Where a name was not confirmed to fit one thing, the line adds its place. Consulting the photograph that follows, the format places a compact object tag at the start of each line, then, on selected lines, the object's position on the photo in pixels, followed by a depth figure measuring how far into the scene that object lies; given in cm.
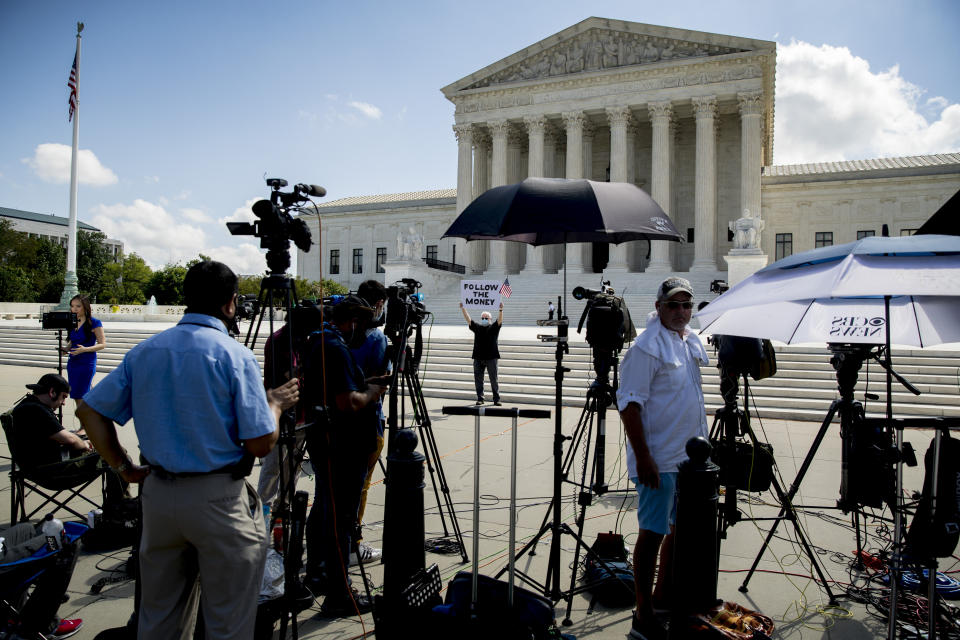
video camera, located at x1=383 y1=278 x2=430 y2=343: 442
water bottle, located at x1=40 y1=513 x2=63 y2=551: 334
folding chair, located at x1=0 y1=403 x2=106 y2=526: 464
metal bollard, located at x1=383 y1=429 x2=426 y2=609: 309
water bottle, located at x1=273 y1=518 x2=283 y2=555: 376
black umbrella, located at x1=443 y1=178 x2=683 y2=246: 435
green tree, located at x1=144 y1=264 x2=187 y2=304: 6439
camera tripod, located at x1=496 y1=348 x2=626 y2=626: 374
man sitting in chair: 468
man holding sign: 1181
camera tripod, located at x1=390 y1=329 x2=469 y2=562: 468
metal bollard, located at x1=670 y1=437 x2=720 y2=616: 291
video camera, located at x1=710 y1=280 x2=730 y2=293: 882
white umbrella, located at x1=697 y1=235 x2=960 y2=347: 312
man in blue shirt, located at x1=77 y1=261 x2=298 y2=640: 239
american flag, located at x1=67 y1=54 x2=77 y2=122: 2447
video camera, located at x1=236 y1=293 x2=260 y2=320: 589
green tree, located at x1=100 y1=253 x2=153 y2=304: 6788
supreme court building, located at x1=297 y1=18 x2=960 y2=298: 3606
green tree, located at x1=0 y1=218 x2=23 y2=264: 6138
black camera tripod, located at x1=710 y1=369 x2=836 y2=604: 424
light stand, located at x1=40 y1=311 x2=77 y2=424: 720
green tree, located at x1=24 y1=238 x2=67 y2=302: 6284
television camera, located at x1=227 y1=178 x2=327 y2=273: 322
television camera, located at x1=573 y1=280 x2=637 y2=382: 432
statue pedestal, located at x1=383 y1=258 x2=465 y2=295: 3485
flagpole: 2467
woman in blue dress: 782
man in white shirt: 338
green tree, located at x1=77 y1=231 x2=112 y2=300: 7051
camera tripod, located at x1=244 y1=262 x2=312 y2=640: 312
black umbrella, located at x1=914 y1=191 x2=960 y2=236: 483
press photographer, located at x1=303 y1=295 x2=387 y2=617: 374
